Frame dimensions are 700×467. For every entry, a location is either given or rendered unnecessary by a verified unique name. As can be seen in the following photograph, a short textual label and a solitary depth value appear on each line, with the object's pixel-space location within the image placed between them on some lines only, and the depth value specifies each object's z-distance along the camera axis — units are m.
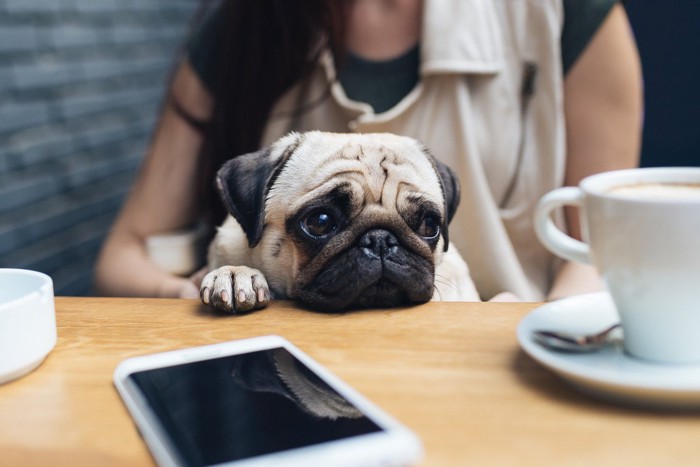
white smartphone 0.38
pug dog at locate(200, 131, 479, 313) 0.74
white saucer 0.43
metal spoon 0.50
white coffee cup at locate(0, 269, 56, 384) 0.51
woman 1.14
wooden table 0.41
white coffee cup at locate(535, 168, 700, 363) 0.44
